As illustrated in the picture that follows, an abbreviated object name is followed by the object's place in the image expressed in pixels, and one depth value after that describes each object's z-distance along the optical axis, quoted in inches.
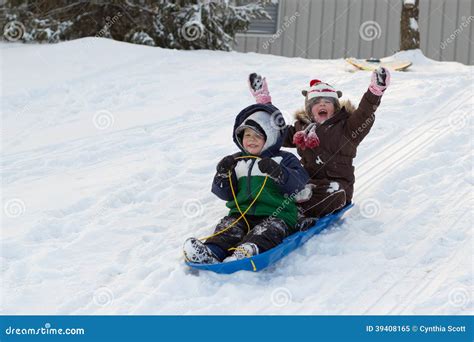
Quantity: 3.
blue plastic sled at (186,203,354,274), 286.4
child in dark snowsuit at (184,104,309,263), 301.2
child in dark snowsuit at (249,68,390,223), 347.6
